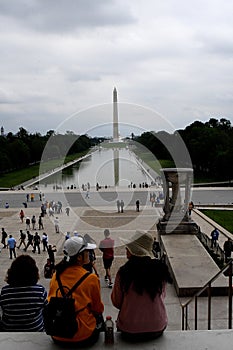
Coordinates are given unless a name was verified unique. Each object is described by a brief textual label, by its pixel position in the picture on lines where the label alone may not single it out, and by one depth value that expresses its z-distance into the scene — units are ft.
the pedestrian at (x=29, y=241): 62.30
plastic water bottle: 11.37
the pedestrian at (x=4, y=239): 64.95
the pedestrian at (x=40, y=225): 80.64
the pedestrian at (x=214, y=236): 57.19
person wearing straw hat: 11.93
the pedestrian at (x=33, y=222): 81.87
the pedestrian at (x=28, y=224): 79.74
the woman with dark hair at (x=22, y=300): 12.89
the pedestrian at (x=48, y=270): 38.25
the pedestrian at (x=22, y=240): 62.95
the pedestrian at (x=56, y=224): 76.45
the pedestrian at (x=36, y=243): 60.54
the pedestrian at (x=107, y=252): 36.13
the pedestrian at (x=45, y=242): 60.63
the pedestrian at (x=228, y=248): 45.35
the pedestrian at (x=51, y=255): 47.18
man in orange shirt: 11.32
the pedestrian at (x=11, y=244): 55.16
